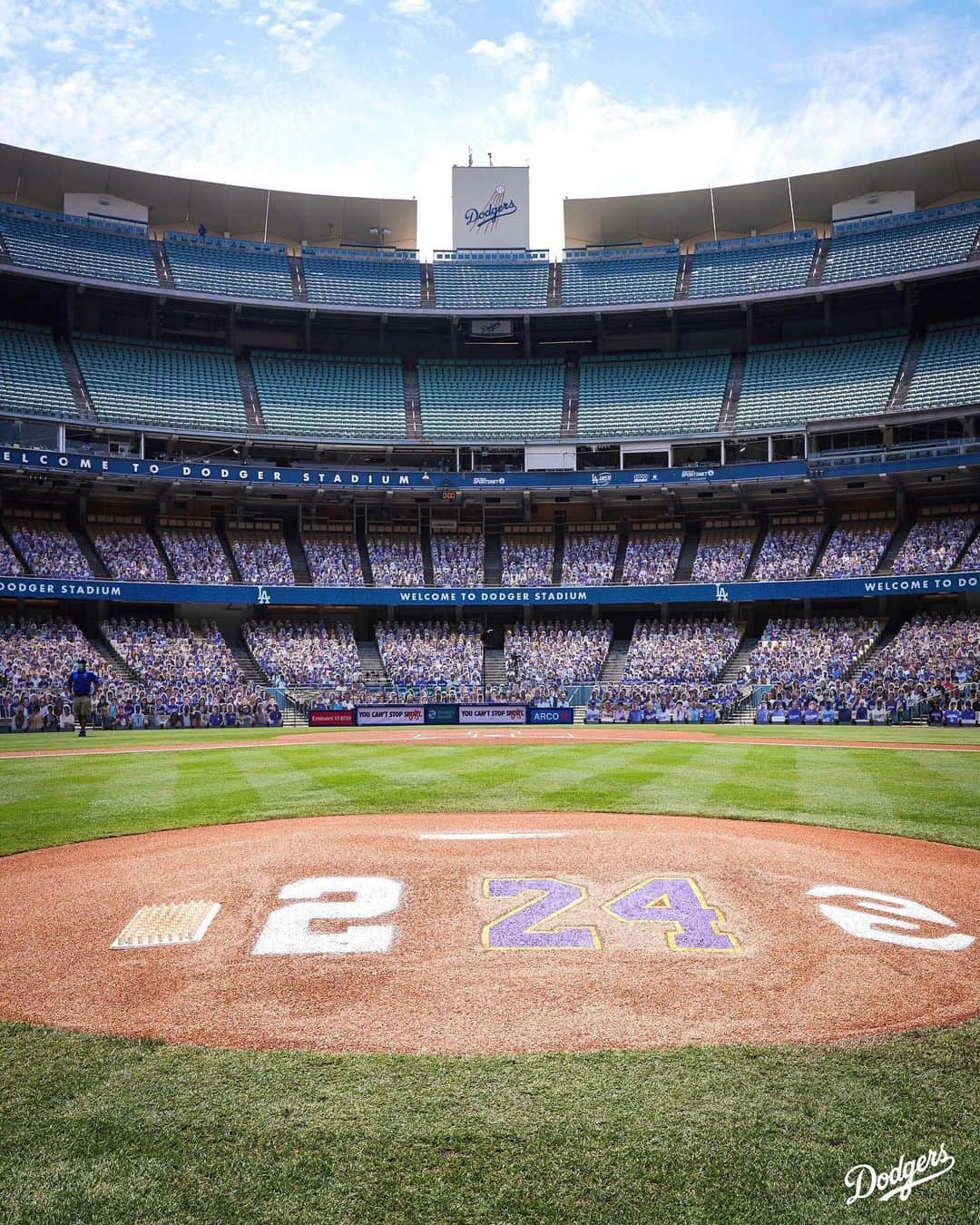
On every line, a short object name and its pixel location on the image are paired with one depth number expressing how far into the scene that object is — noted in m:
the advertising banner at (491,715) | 38.31
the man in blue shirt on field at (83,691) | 24.47
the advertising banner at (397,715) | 37.91
